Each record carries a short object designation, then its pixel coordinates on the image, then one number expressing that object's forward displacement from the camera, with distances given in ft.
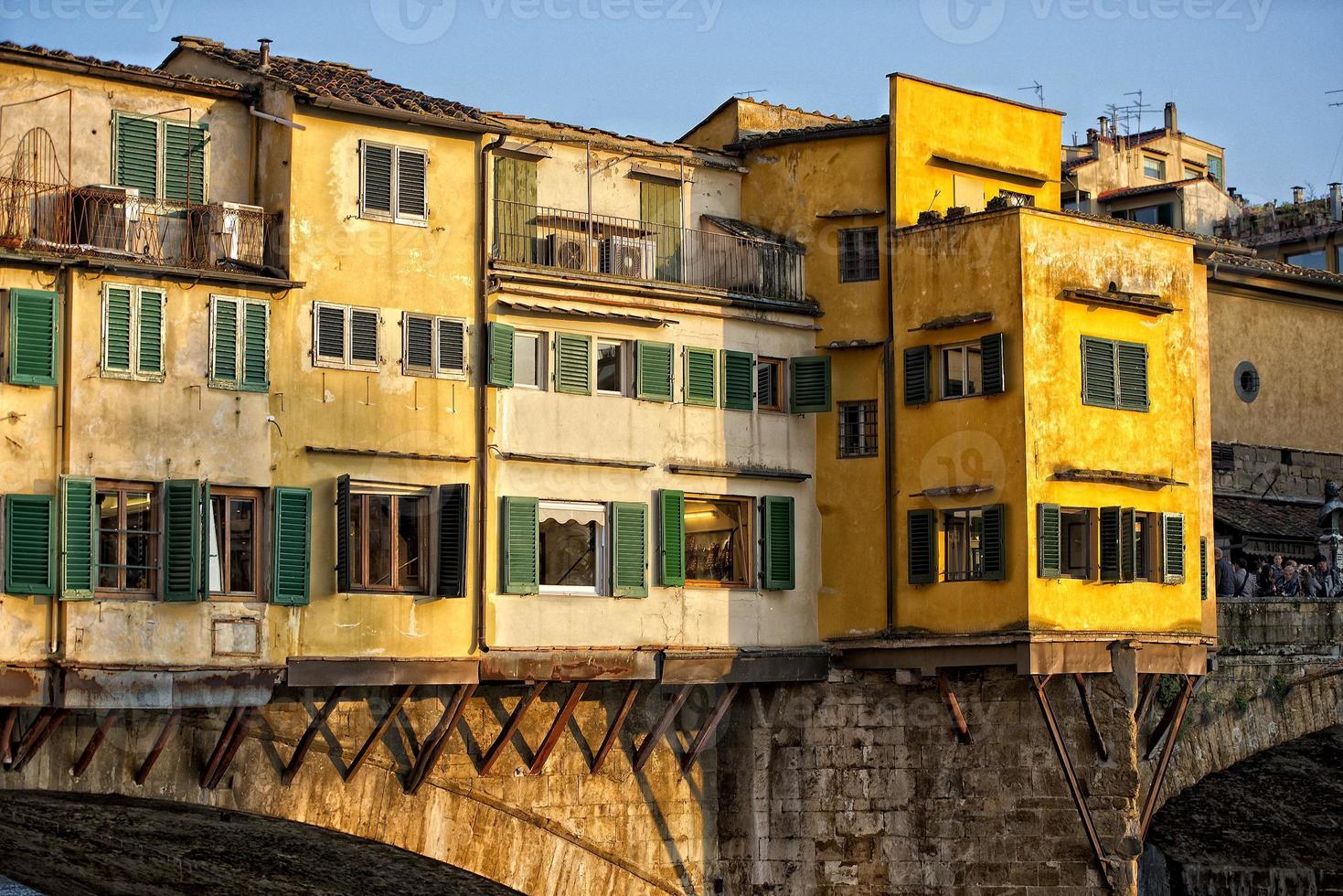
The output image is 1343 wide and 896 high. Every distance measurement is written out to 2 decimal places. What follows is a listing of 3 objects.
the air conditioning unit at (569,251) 112.88
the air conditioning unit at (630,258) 114.93
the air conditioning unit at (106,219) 98.63
